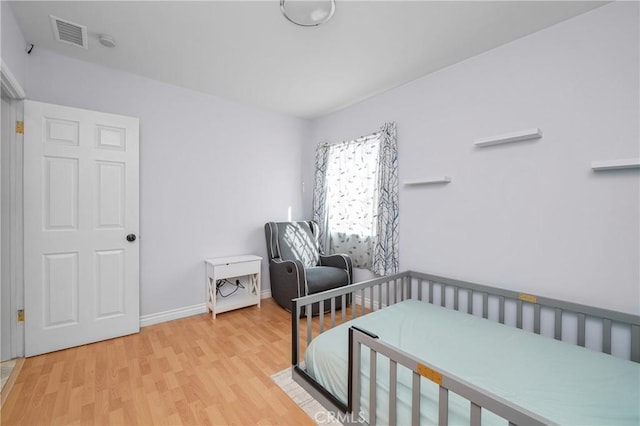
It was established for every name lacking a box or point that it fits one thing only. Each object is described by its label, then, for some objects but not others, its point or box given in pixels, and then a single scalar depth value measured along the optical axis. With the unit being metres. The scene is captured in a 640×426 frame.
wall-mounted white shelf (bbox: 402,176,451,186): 2.50
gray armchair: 2.95
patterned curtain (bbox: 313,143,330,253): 3.85
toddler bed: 1.10
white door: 2.20
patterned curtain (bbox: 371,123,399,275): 2.97
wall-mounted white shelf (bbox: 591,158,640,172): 1.57
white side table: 3.01
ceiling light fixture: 1.73
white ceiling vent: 1.98
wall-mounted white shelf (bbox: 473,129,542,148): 1.94
